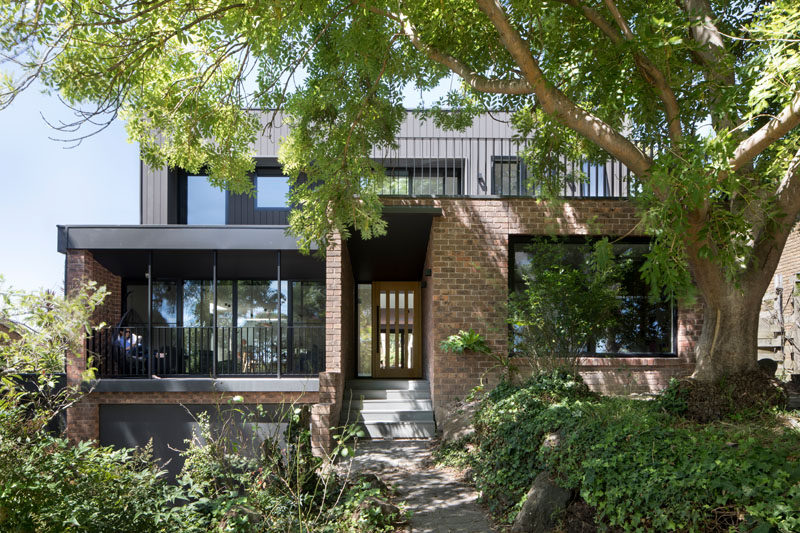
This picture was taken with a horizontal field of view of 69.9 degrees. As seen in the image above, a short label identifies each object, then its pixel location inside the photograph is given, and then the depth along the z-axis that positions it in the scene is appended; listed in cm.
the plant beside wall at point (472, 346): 969
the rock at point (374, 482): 646
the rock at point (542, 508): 531
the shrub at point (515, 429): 630
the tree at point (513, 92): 539
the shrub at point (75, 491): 355
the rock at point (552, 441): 606
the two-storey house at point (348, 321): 998
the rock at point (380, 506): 548
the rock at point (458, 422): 859
